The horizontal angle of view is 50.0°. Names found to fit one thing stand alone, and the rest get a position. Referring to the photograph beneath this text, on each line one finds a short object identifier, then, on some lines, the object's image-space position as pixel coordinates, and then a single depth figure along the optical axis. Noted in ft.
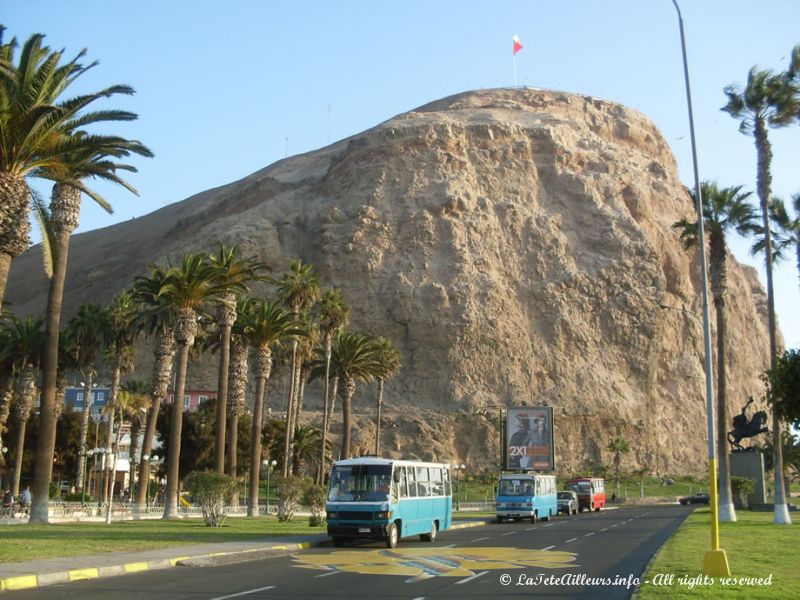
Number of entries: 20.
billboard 215.31
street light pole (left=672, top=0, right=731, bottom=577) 47.44
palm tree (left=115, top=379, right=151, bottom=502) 174.62
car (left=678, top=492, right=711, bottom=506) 223.71
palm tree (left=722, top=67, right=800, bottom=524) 112.47
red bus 182.91
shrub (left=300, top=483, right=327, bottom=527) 106.83
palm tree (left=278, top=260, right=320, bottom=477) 168.55
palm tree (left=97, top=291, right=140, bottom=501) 178.09
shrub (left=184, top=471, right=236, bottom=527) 100.63
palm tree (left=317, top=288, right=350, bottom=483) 172.24
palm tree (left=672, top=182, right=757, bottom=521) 120.88
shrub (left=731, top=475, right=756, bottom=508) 147.64
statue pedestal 163.73
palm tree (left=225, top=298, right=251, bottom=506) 141.59
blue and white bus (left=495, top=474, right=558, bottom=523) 129.59
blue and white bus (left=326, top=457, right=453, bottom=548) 77.05
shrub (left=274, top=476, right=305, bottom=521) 116.37
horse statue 173.47
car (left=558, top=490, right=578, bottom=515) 167.63
